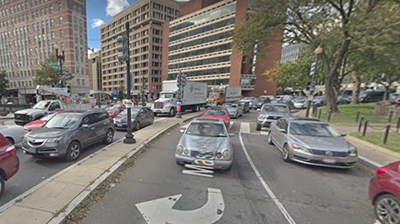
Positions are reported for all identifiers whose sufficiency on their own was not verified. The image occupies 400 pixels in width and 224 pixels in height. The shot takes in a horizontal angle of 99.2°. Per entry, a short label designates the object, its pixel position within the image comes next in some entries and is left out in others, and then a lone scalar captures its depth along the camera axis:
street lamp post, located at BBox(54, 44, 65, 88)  14.16
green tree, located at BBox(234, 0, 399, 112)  12.55
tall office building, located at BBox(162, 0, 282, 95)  44.66
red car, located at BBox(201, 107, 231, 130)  10.77
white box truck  17.67
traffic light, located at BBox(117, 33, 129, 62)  7.01
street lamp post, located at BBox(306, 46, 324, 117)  12.66
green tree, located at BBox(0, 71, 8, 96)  41.66
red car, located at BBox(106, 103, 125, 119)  13.88
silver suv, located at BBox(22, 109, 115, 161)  5.08
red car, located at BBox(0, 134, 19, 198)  3.40
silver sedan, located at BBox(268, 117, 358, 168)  4.84
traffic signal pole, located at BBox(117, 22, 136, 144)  7.03
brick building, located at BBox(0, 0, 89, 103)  47.47
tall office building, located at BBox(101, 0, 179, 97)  62.97
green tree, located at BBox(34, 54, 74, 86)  28.31
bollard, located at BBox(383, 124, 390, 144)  7.21
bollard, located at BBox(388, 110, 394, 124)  12.24
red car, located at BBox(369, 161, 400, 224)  2.74
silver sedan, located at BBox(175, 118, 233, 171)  4.62
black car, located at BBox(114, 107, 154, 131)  10.33
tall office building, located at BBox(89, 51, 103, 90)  105.49
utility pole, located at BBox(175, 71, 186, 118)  13.32
